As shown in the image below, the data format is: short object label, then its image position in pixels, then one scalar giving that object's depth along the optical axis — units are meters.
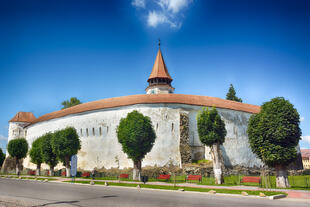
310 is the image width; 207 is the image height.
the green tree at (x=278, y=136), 20.12
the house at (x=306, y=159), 93.94
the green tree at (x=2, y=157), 69.59
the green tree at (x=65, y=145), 33.43
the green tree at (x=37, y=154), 39.56
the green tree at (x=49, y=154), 36.69
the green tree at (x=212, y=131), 23.28
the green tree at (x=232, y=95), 63.32
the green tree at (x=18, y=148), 48.94
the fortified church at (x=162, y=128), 34.84
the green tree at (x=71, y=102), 70.62
